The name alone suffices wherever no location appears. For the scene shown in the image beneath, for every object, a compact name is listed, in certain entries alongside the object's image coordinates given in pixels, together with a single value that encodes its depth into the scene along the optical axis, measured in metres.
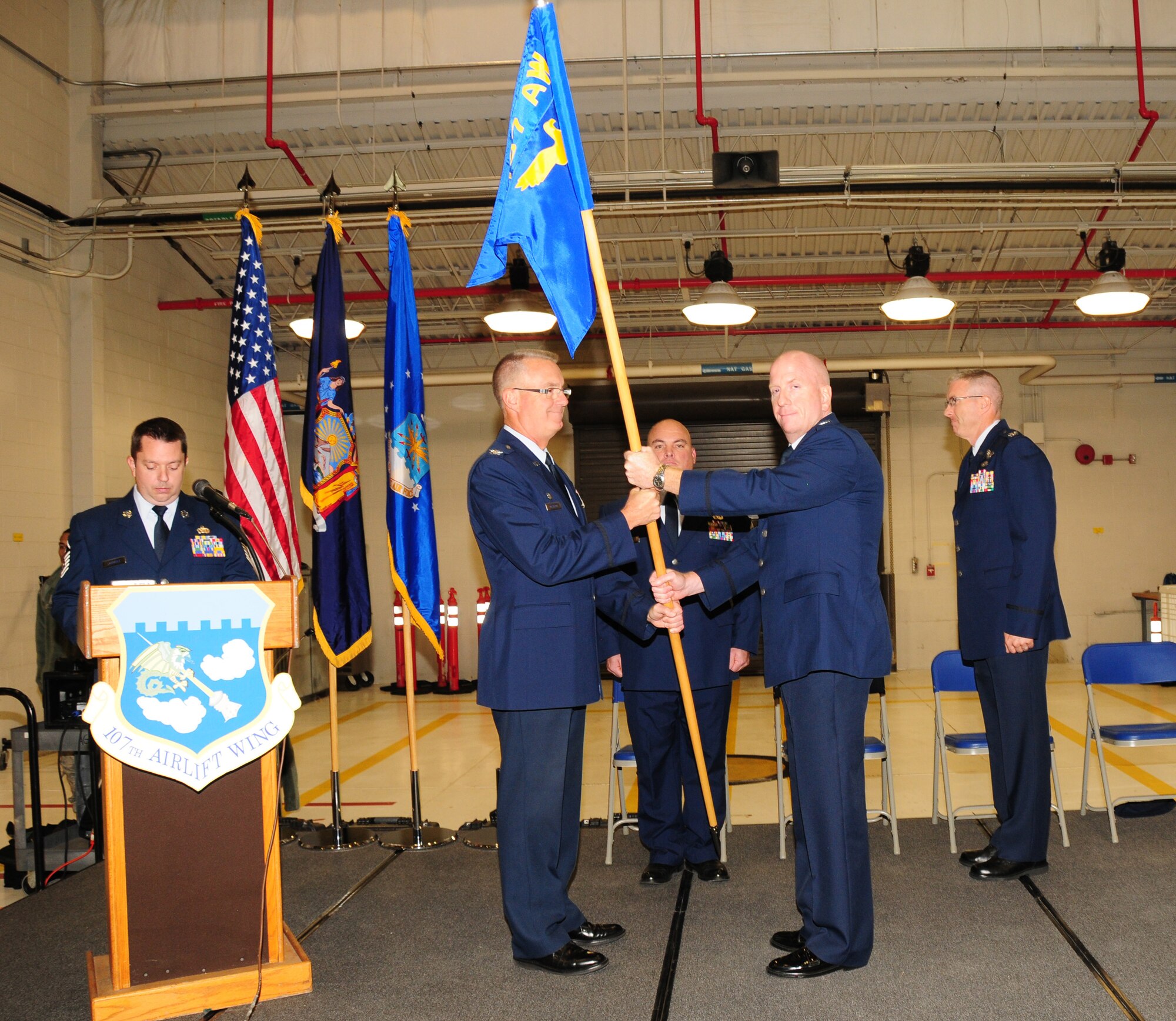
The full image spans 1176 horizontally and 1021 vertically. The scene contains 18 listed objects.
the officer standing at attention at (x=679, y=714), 3.77
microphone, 2.68
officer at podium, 3.51
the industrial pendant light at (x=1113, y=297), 6.93
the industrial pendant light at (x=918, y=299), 7.12
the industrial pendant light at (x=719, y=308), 7.29
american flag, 4.62
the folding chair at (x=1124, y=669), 4.33
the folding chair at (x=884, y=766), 3.93
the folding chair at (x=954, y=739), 4.21
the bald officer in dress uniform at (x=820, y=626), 2.75
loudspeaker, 6.39
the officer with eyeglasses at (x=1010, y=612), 3.68
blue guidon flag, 2.79
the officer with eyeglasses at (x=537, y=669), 2.82
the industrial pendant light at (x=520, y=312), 7.10
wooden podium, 2.56
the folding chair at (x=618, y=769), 3.97
